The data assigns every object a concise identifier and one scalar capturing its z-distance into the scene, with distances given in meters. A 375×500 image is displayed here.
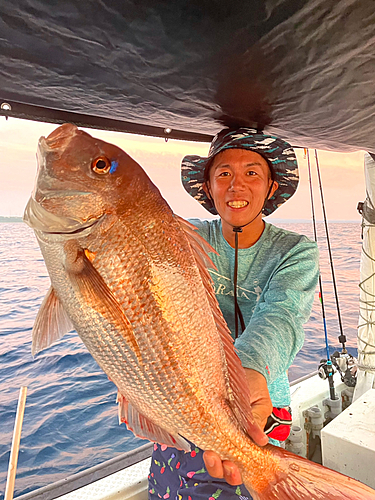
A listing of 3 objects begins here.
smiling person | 1.48
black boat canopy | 1.01
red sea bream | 0.88
